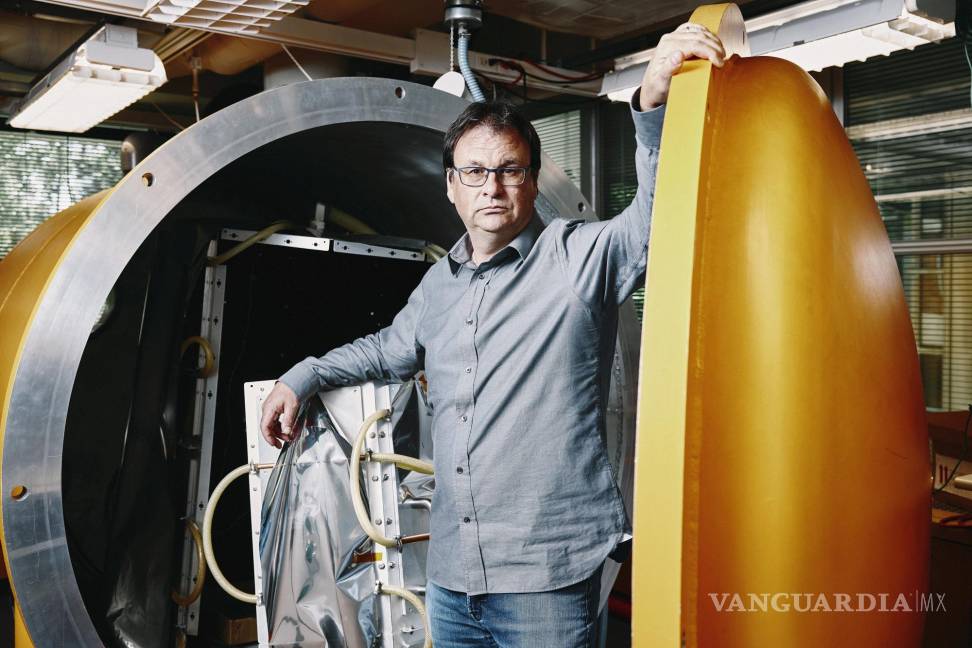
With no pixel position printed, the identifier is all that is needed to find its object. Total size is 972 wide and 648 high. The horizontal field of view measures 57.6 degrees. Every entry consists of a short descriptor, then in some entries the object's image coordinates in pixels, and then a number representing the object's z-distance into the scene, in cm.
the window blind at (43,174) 557
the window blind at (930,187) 370
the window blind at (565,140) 529
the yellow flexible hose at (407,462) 244
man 171
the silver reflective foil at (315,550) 246
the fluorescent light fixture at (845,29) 280
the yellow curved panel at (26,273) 228
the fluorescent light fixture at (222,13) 281
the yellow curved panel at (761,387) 110
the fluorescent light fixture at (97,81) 326
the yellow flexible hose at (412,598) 233
